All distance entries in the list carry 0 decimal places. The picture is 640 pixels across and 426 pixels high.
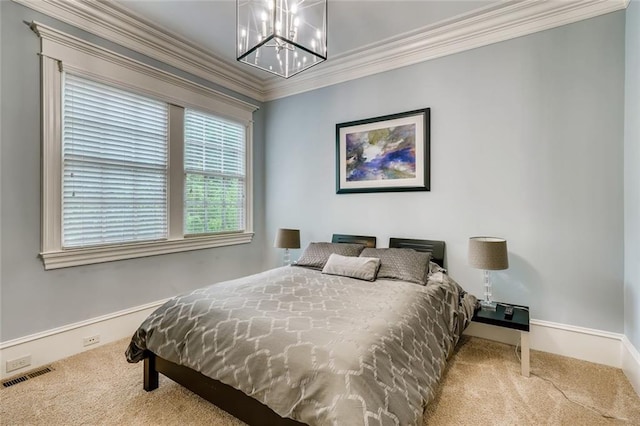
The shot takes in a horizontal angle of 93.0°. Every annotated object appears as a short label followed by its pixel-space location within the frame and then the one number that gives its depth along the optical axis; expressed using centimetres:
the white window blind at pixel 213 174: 359
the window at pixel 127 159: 252
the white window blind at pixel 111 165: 262
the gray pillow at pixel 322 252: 324
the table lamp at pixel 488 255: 249
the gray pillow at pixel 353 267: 276
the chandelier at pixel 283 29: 215
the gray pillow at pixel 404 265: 270
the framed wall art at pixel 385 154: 325
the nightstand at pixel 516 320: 224
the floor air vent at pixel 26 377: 216
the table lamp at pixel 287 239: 378
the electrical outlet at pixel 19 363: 226
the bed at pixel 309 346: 136
